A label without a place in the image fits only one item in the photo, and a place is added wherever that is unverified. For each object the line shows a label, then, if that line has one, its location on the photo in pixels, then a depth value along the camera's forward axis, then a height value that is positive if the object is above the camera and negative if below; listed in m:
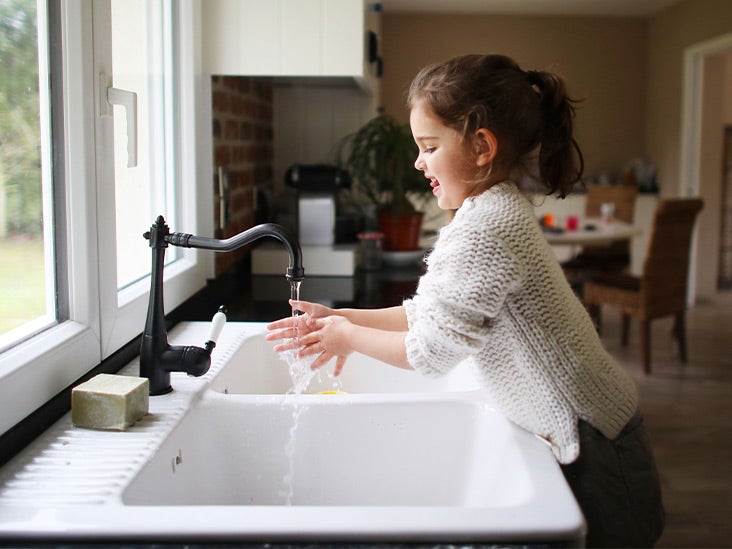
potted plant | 2.88 +0.04
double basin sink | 1.08 -0.37
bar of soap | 1.05 -0.28
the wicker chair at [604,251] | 5.39 -0.43
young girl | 1.06 -0.16
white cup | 5.37 -0.16
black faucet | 1.20 -0.23
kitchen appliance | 2.66 -0.03
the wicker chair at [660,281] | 4.33 -0.52
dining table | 4.54 -0.26
